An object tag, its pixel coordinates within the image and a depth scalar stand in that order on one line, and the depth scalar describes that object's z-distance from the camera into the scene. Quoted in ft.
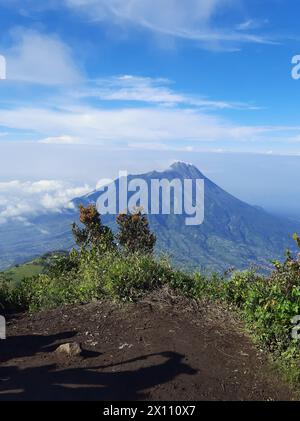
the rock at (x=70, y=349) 23.66
